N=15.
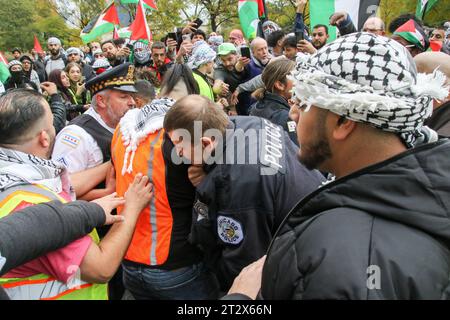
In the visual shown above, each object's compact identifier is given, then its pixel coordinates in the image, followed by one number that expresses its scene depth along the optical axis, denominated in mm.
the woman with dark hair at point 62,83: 6102
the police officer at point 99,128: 2664
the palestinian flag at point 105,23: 9539
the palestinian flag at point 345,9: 5281
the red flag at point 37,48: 16344
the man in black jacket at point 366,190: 953
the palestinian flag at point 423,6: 7277
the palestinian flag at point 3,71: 5682
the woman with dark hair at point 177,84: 2904
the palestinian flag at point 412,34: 4418
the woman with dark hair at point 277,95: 3330
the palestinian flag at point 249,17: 7844
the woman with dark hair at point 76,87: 6335
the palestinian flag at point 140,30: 7883
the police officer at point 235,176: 1763
